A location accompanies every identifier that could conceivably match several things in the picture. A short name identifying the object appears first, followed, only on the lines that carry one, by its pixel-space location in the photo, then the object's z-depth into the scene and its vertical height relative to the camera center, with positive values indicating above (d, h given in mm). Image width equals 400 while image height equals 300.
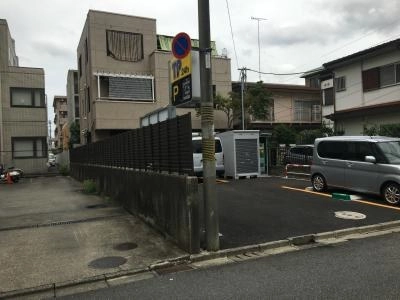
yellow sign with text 7105 +1454
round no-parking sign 7117 +1815
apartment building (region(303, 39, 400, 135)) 20328 +2986
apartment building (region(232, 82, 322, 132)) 31672 +3111
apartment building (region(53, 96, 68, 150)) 85062 +8785
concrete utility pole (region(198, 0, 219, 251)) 6914 +436
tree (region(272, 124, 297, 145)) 24116 +574
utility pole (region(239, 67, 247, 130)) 28308 +4961
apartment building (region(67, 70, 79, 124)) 51994 +7050
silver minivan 10523 -575
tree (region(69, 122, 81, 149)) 42469 +1695
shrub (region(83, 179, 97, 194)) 16953 -1533
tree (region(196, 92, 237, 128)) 27750 +2966
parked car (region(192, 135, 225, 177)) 17422 -401
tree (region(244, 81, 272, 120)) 27875 +3097
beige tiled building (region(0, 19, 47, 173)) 29578 +2745
